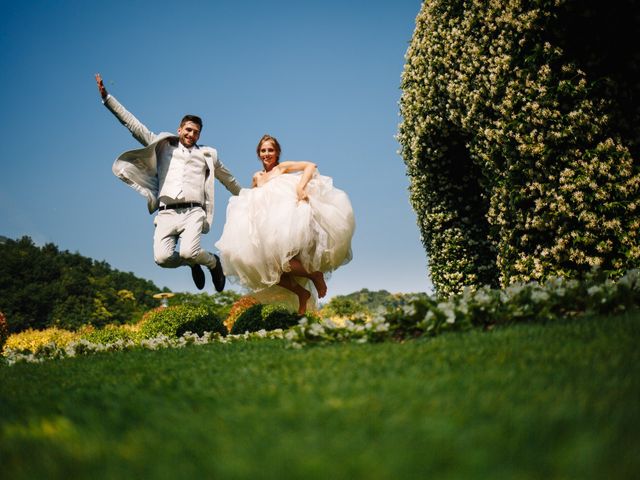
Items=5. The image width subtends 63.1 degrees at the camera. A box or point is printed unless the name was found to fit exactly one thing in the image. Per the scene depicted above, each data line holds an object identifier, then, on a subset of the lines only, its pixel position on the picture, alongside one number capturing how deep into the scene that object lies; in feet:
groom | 22.95
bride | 21.02
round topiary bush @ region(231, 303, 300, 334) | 24.14
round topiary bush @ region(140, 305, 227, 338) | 30.07
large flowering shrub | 20.79
